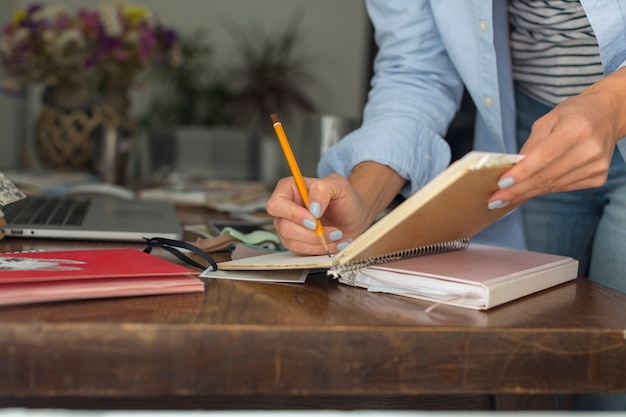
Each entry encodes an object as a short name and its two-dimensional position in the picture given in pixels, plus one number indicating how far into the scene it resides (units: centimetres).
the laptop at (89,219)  96
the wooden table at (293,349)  51
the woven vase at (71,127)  223
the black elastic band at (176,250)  74
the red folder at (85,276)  57
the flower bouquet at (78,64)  219
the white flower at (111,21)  216
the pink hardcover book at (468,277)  64
